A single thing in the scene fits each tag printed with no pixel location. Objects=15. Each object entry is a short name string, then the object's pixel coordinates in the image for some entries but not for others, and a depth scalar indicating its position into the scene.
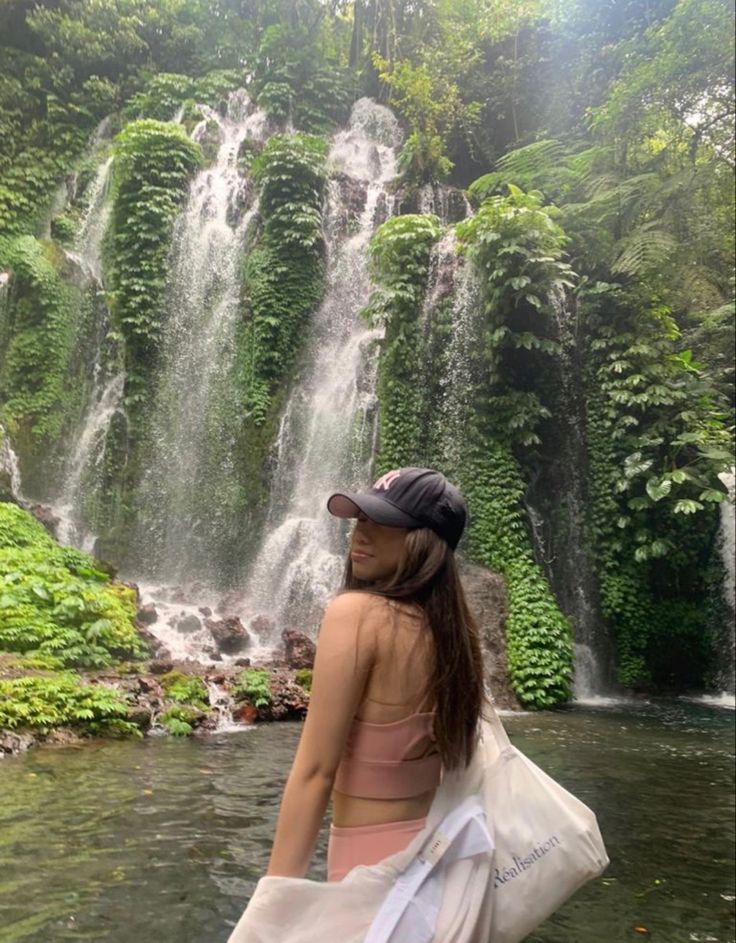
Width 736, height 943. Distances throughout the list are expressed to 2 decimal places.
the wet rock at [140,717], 7.82
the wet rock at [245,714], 8.66
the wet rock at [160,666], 9.52
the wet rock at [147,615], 11.37
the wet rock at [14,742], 6.84
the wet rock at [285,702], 8.85
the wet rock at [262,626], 12.14
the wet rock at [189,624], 11.61
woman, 1.60
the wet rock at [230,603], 13.23
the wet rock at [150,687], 8.50
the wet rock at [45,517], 13.94
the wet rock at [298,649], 10.35
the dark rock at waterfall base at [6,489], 13.74
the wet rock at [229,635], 11.30
